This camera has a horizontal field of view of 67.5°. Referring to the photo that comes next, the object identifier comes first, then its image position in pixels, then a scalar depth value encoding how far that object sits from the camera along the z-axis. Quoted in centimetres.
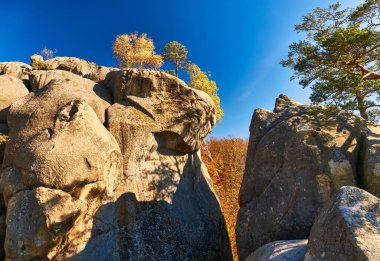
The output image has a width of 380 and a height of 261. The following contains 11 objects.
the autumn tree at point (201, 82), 3434
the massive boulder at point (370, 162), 938
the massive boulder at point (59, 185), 878
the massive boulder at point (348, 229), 511
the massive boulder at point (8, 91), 1363
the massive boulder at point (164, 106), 1294
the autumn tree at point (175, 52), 3288
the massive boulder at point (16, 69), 1679
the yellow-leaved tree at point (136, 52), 3928
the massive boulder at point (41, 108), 1071
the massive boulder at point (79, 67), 1631
